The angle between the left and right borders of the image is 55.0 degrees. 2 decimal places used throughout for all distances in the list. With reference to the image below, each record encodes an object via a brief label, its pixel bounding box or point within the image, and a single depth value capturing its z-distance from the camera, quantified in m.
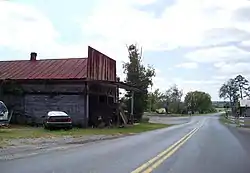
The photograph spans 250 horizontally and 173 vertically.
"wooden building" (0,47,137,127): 19.88
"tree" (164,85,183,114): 83.95
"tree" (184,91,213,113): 92.81
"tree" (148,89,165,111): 78.65
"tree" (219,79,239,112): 74.56
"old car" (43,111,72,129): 16.16
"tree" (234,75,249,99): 74.53
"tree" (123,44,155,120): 33.89
